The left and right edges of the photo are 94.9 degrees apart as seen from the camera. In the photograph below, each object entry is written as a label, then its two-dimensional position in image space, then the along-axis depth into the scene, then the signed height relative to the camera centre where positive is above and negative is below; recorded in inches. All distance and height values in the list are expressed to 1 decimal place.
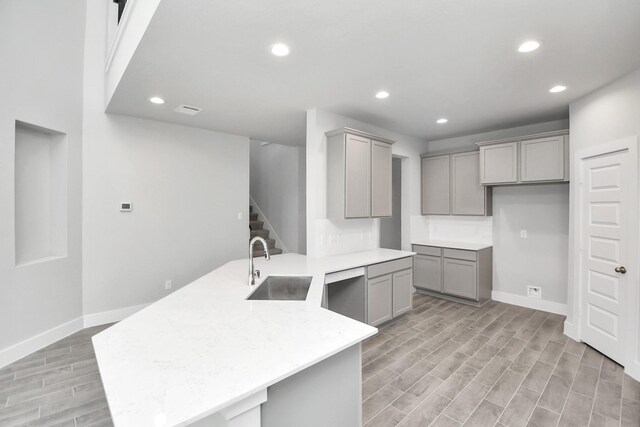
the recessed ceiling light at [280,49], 83.4 +47.8
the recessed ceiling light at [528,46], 83.0 +48.3
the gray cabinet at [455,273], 167.8 -36.3
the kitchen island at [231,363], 36.7 -22.7
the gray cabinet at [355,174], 134.4 +18.8
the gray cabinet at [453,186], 179.3 +17.5
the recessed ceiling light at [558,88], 114.3 +49.3
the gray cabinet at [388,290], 129.6 -36.2
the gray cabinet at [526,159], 145.5 +28.4
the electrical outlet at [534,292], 166.7 -45.5
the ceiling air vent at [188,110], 133.9 +48.4
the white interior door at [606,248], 106.2 -13.9
